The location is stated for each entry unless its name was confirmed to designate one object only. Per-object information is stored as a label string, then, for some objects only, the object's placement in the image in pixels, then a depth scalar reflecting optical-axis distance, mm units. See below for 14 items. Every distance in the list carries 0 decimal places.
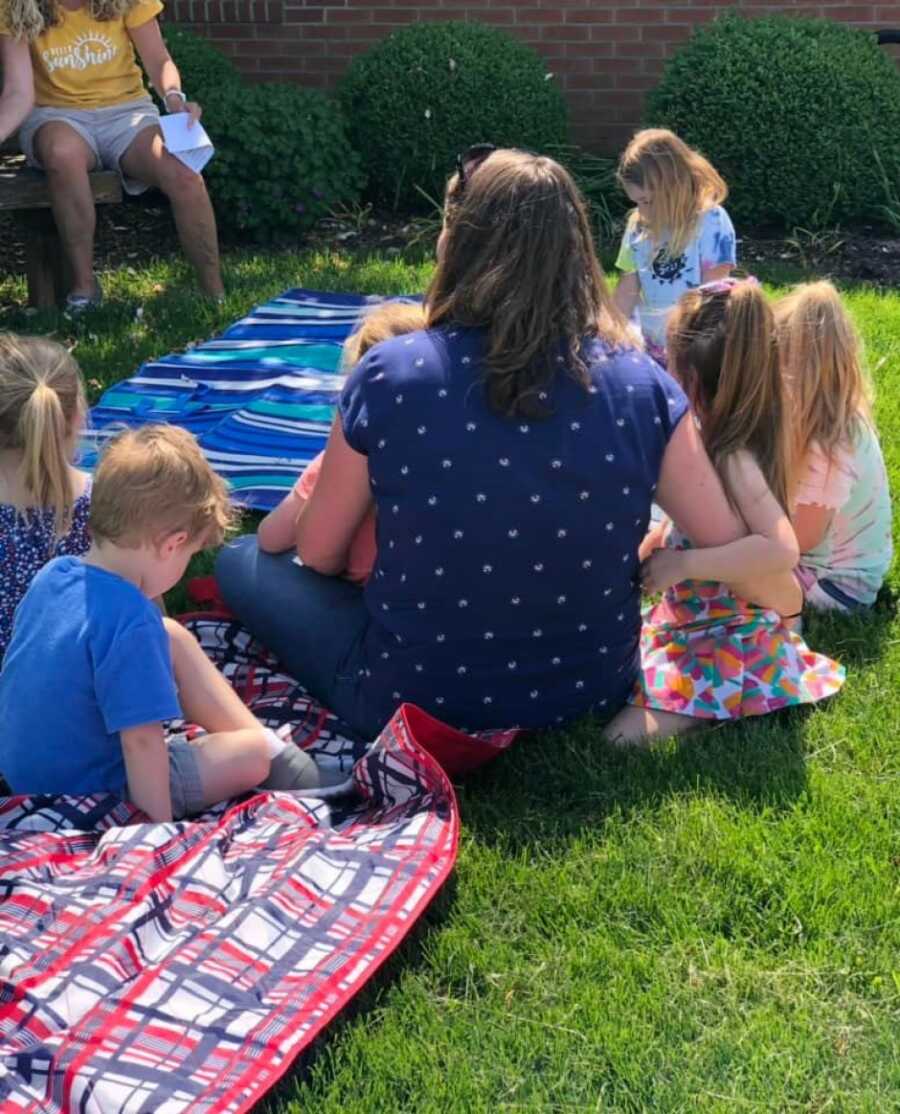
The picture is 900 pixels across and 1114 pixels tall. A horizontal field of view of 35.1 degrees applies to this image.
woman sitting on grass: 2844
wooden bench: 6547
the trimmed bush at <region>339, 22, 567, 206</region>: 8273
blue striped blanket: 4824
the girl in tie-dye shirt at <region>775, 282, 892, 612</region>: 3512
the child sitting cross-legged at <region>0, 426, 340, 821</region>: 2734
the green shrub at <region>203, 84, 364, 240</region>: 7809
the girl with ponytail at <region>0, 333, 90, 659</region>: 3070
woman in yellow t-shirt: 6473
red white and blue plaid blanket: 2215
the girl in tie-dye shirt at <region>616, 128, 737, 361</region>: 5164
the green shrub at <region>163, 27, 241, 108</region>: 8414
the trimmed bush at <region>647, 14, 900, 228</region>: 7840
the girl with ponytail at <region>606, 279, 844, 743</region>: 3193
